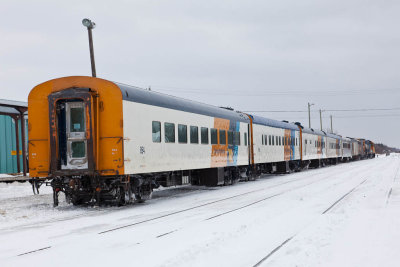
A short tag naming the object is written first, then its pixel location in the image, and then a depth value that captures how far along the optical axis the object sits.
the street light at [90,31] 18.95
